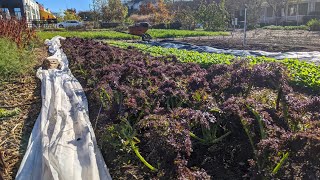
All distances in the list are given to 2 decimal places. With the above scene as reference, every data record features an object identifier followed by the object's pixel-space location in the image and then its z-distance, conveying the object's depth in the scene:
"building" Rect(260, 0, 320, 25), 35.59
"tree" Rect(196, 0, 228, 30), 26.12
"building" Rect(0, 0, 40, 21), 30.72
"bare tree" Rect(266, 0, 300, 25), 38.03
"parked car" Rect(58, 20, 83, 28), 33.00
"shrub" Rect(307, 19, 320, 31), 24.06
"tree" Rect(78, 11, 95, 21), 46.12
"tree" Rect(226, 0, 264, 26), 27.50
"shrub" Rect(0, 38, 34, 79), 5.88
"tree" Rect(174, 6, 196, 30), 30.50
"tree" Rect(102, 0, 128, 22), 34.00
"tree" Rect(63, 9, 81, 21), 40.19
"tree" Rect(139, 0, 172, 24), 33.09
